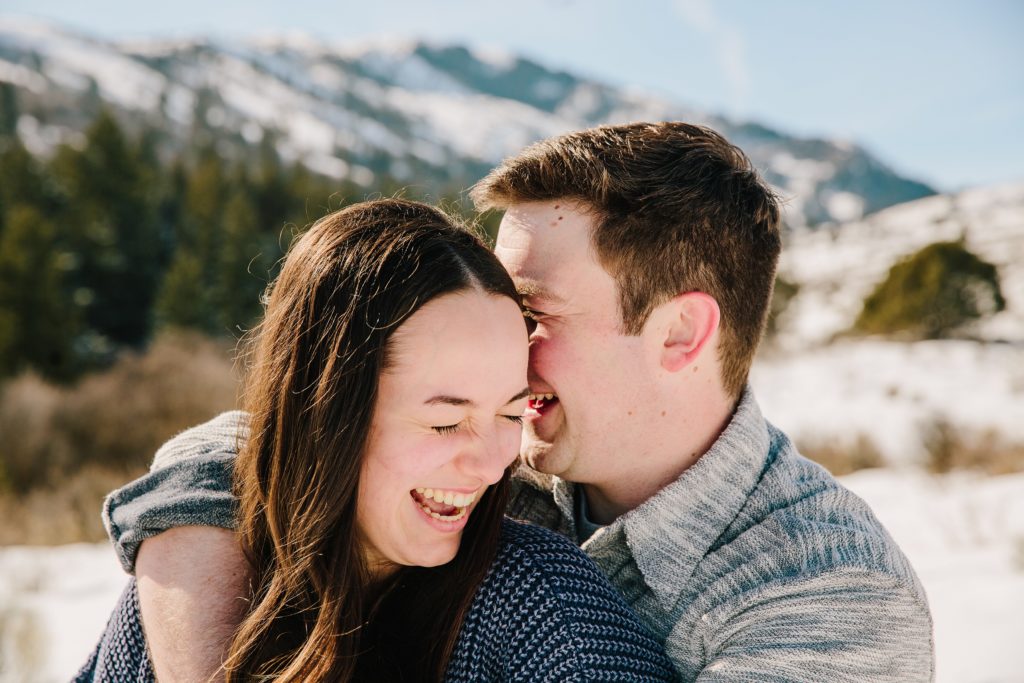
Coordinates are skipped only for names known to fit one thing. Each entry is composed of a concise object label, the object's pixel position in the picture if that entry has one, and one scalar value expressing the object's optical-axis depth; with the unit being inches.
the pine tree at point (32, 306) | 751.7
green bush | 766.5
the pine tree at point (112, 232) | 970.1
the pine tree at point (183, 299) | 916.0
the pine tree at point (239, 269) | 986.1
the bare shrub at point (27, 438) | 583.2
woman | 67.6
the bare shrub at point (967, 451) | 316.5
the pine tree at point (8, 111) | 1663.9
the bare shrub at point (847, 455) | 360.8
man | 70.2
